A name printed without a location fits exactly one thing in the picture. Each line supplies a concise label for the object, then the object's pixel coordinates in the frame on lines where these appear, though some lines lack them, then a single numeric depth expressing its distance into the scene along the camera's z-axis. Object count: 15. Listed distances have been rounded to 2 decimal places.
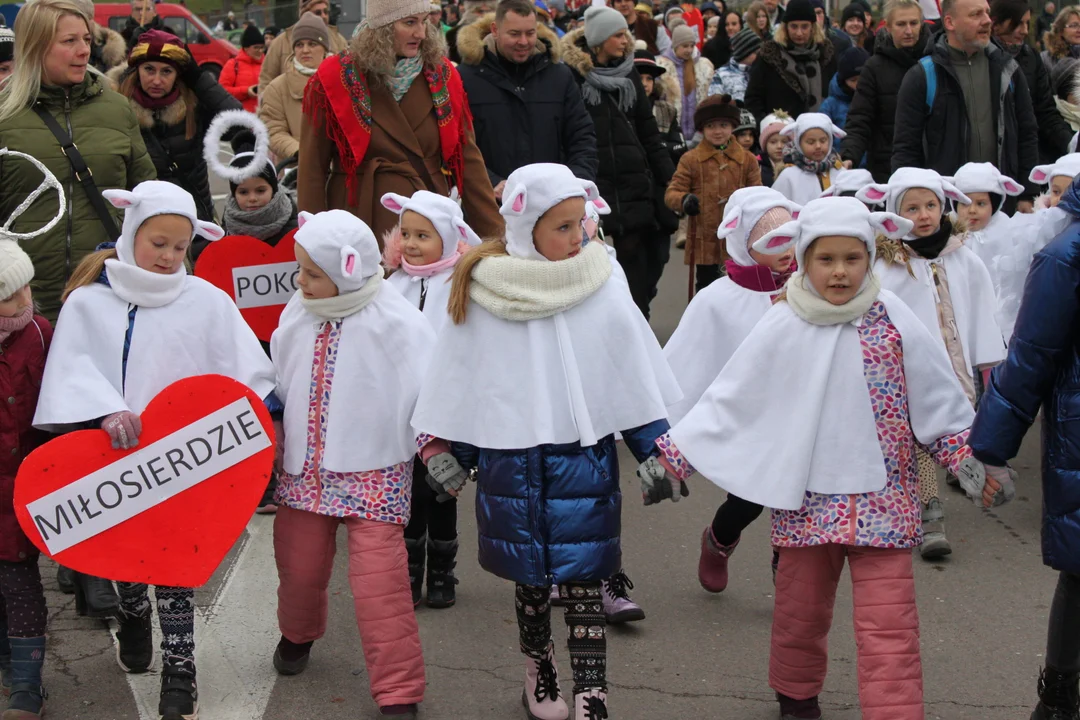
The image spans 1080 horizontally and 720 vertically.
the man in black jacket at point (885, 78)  9.30
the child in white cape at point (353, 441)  4.66
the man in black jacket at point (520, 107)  7.76
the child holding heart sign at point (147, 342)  4.58
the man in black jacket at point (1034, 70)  9.62
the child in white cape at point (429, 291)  5.61
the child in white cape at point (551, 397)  4.38
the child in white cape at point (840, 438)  4.20
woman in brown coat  6.38
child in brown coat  9.90
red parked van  23.73
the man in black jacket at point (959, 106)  8.34
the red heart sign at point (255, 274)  6.55
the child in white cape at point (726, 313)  5.60
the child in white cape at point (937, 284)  6.00
